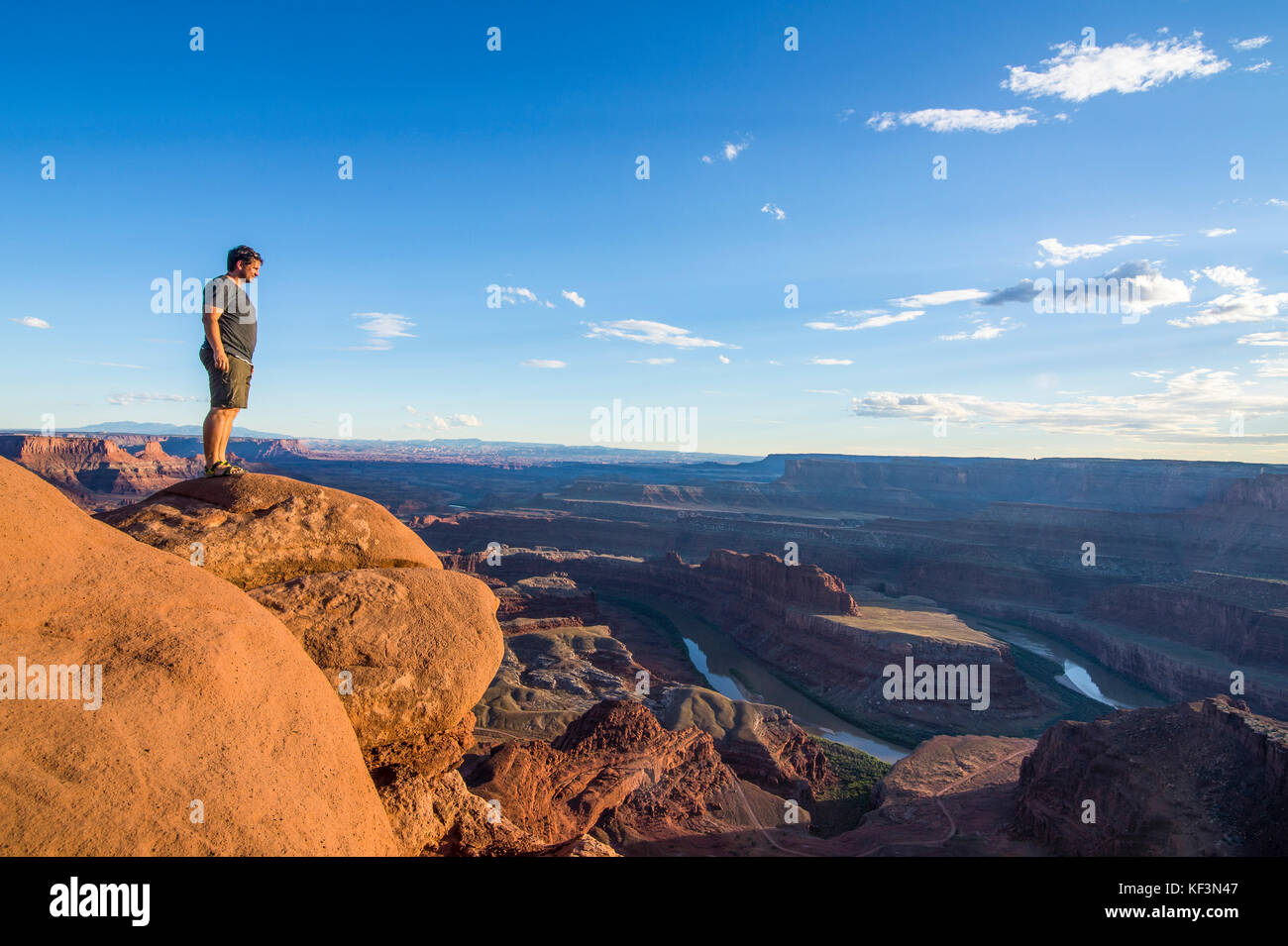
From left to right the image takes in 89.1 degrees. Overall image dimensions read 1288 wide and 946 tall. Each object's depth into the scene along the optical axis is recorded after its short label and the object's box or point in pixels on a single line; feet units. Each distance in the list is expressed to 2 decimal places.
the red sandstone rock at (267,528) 24.14
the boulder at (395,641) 23.50
